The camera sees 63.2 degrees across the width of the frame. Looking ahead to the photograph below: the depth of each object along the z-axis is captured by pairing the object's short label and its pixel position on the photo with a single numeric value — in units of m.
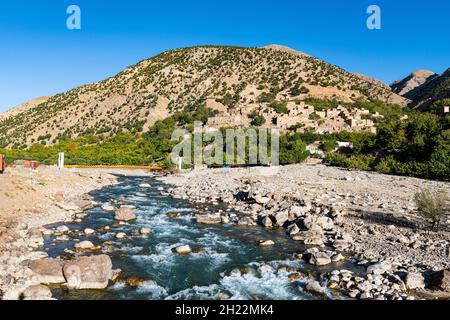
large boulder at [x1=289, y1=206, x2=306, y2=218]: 15.75
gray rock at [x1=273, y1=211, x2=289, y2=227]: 15.23
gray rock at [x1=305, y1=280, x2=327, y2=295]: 8.77
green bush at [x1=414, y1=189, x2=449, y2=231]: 13.07
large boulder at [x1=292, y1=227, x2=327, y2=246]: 12.67
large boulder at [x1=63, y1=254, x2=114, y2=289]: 8.71
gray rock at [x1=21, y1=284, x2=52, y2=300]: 7.78
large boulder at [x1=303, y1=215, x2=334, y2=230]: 14.17
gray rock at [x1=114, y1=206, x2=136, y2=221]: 15.75
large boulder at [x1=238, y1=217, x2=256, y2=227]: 15.46
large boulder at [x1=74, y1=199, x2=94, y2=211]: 17.50
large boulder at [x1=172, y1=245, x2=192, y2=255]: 11.86
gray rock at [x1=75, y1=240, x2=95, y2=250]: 11.57
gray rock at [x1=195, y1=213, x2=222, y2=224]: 15.94
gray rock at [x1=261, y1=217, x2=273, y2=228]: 15.18
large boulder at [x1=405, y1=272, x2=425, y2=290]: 8.72
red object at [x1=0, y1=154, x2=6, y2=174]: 20.09
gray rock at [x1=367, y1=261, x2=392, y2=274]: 9.55
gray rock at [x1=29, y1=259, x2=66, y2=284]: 8.77
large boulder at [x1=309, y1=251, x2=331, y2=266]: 10.58
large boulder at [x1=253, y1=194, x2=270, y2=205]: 19.09
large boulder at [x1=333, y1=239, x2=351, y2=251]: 11.89
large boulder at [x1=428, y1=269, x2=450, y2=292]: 8.48
